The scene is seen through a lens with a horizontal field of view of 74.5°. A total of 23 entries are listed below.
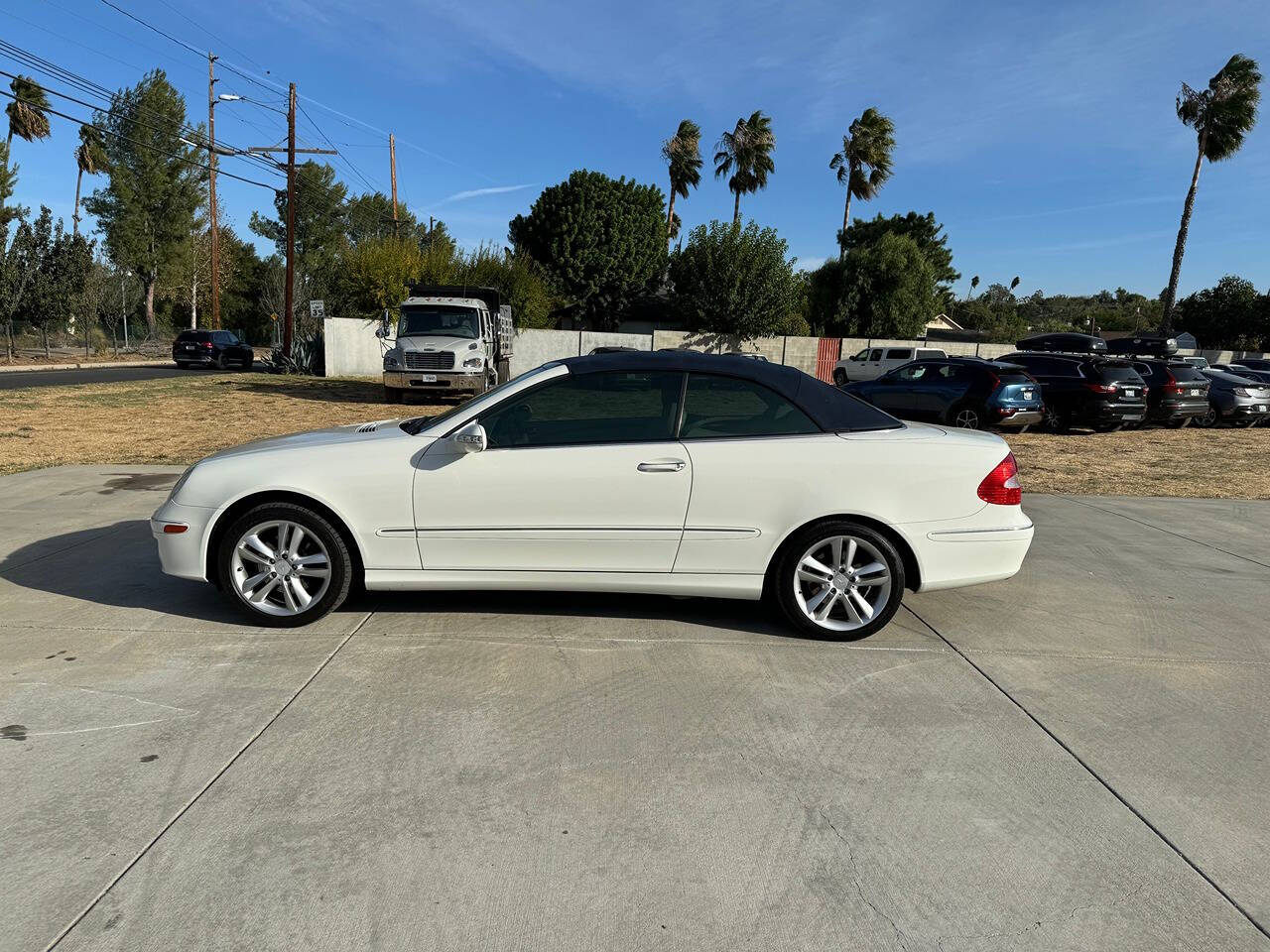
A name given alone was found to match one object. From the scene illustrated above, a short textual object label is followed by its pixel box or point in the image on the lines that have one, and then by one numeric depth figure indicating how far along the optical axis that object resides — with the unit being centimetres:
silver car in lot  1889
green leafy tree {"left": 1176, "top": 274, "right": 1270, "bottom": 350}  5306
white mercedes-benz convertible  445
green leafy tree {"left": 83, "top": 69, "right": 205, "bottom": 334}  4619
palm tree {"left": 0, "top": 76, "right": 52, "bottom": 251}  4844
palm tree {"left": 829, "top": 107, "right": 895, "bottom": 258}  4709
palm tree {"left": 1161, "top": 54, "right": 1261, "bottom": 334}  3641
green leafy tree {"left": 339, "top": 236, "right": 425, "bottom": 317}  3011
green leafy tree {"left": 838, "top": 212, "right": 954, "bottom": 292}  6575
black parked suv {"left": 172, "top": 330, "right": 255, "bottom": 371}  3303
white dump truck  1850
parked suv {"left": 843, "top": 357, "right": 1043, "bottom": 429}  1511
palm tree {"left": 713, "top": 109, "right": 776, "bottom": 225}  4784
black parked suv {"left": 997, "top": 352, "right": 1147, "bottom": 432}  1616
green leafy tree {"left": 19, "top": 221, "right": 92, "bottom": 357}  3403
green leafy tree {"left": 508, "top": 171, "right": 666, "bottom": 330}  4147
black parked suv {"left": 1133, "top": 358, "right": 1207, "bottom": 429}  1734
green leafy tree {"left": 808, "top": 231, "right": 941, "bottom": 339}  4200
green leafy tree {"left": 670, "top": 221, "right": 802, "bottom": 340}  3459
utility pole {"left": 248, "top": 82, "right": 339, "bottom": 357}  3075
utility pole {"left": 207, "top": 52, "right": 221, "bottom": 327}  4019
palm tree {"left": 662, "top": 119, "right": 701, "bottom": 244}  4938
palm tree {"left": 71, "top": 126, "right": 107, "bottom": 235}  5031
